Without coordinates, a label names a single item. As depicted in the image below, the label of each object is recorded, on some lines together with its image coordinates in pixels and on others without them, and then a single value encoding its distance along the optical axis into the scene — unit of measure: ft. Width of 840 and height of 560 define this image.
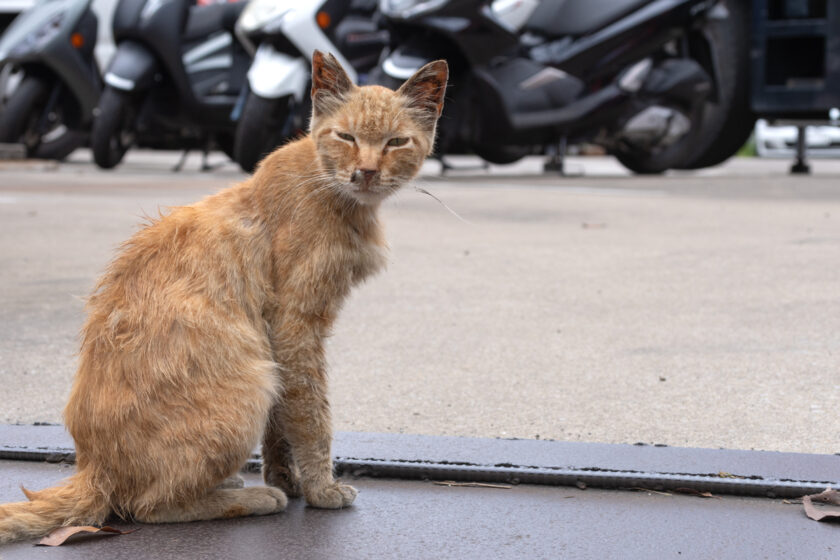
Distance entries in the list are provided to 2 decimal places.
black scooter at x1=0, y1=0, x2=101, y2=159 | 42.19
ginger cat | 7.62
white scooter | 36.14
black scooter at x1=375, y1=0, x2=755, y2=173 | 35.04
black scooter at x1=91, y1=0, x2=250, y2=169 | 39.37
